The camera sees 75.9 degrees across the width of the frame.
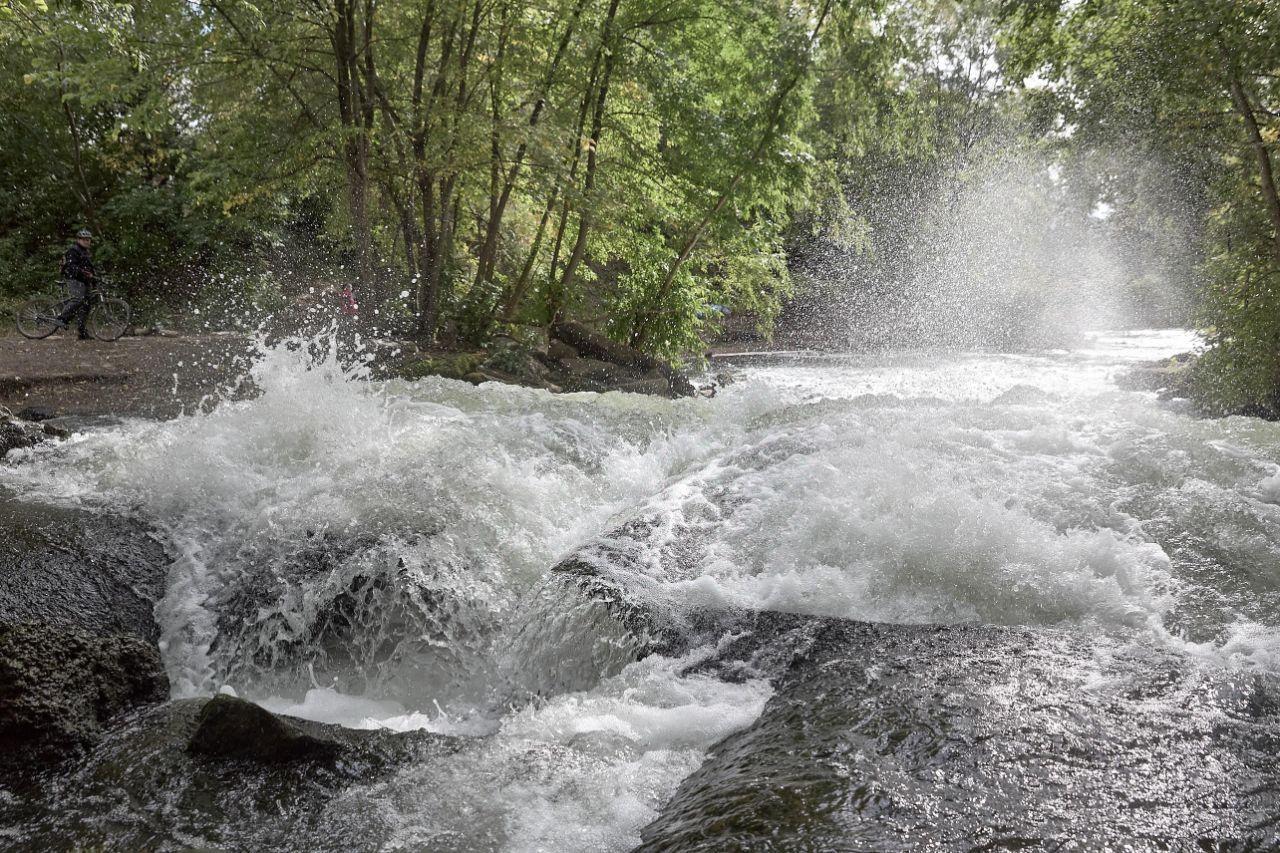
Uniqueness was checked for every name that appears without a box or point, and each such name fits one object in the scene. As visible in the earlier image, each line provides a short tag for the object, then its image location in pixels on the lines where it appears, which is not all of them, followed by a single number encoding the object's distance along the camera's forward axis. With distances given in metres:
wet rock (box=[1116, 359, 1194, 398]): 12.82
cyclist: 12.37
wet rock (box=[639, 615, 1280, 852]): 2.29
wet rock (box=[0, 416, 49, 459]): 6.01
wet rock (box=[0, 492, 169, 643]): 3.94
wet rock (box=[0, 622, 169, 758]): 3.23
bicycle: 12.85
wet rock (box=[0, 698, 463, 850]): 2.69
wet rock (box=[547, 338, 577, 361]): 12.33
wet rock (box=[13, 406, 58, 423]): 7.87
